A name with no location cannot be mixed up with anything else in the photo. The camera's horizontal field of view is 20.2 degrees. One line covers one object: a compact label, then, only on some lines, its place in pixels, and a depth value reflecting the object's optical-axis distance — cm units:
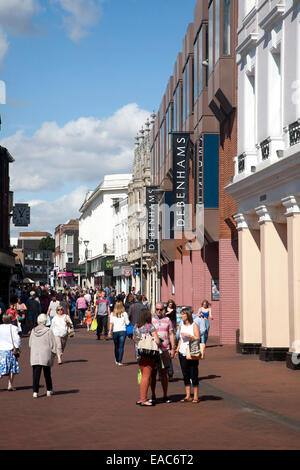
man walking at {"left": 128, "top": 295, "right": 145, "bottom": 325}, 2512
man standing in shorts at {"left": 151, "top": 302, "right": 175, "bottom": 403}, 1447
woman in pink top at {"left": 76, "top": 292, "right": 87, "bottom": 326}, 4566
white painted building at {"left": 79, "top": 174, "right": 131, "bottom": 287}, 9869
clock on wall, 6191
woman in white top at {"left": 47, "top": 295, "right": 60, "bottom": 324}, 2842
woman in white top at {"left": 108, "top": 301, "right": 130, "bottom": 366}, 2144
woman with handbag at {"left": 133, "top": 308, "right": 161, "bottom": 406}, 1369
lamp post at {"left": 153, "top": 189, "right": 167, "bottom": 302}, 3824
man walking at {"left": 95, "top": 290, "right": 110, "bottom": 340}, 3166
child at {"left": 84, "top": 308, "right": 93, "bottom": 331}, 4256
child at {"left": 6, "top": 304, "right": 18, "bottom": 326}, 2535
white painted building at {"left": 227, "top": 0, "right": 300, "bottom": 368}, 1964
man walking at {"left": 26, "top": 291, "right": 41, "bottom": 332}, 3312
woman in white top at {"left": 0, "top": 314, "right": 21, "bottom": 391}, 1592
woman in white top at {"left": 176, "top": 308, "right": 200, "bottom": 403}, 1425
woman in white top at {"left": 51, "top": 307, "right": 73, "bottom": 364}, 2234
